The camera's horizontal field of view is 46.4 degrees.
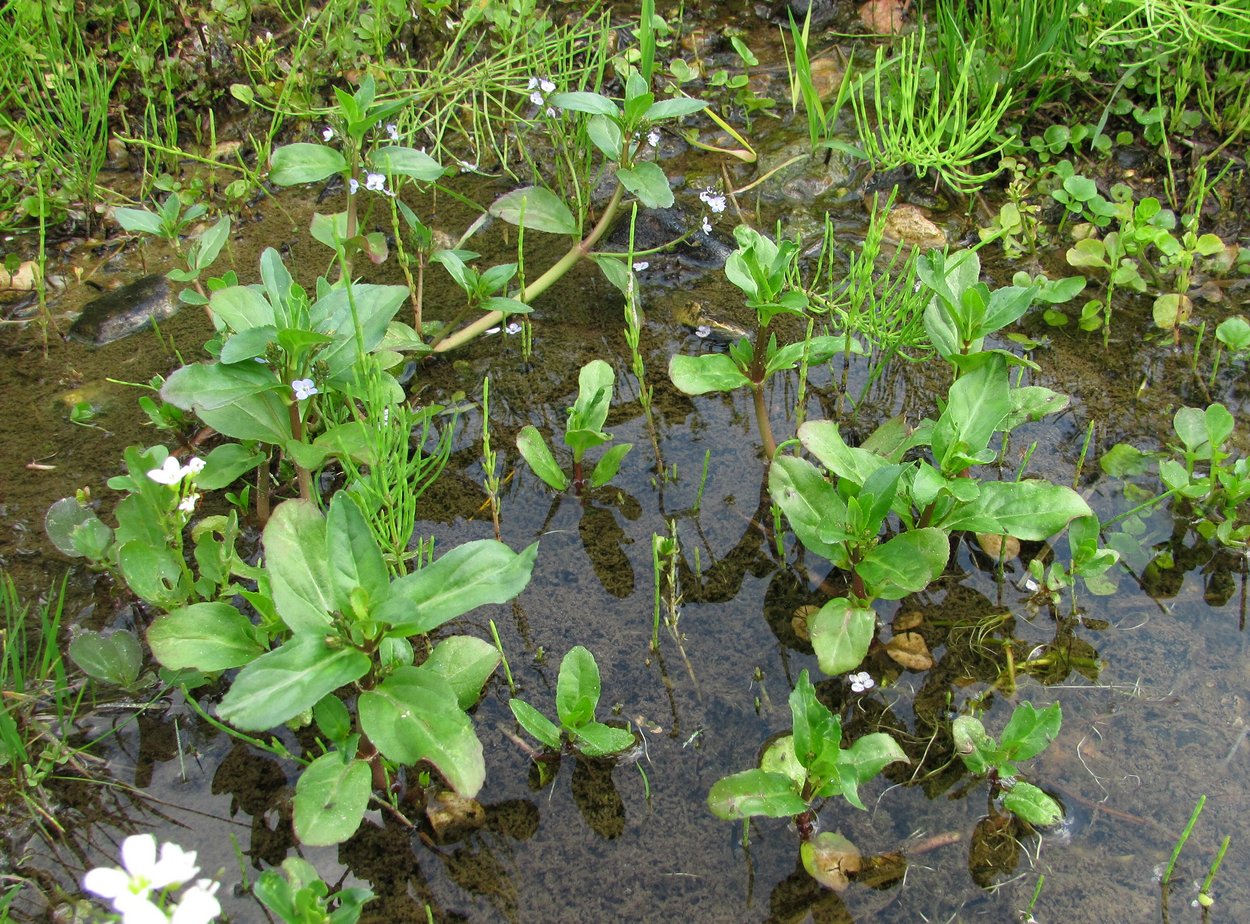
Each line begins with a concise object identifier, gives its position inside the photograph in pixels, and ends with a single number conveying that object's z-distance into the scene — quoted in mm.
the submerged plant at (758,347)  483
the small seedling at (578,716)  428
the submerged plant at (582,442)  502
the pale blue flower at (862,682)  456
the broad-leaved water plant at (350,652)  381
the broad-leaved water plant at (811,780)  406
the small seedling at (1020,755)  417
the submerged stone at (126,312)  582
